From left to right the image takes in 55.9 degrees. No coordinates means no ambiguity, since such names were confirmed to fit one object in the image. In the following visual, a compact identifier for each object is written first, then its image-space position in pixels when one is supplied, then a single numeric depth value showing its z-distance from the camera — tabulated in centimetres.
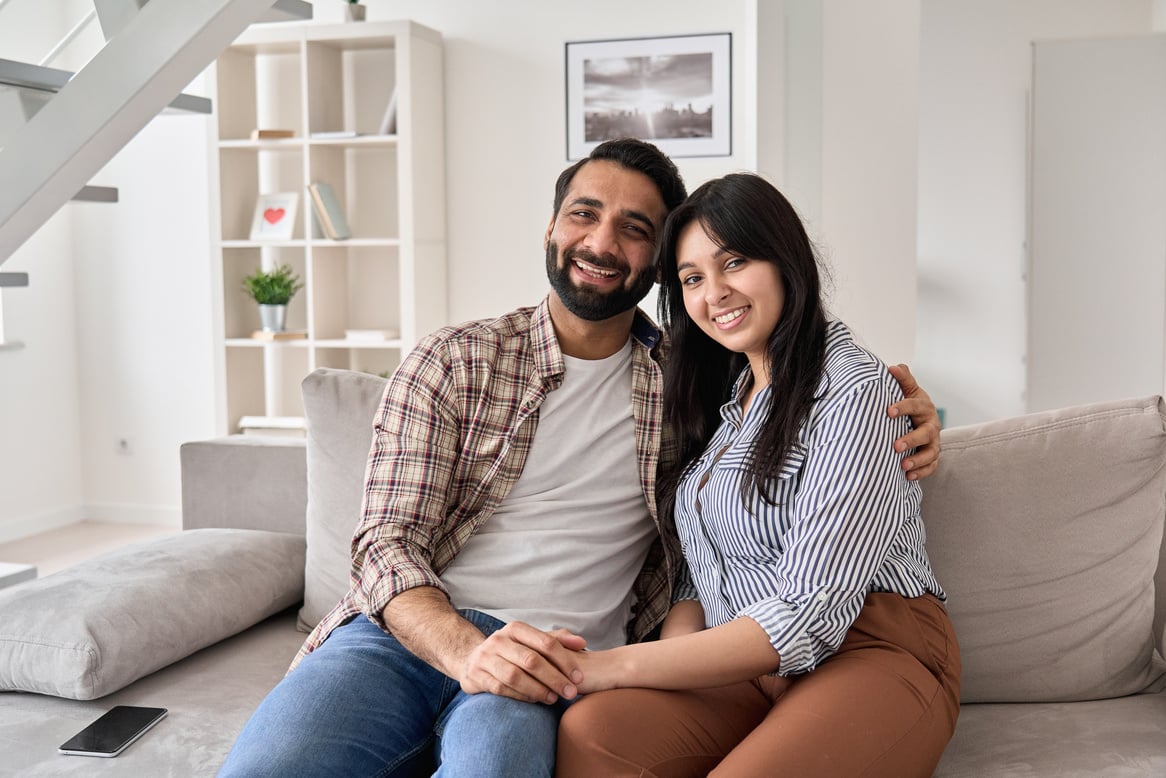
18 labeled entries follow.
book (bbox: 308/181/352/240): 438
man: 140
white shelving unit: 435
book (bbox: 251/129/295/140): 443
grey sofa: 163
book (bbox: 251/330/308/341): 447
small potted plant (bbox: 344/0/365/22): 438
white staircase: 216
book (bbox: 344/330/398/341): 443
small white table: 318
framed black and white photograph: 432
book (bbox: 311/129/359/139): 434
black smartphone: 153
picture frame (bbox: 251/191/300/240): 454
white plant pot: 452
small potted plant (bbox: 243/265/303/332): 450
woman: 131
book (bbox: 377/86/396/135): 433
